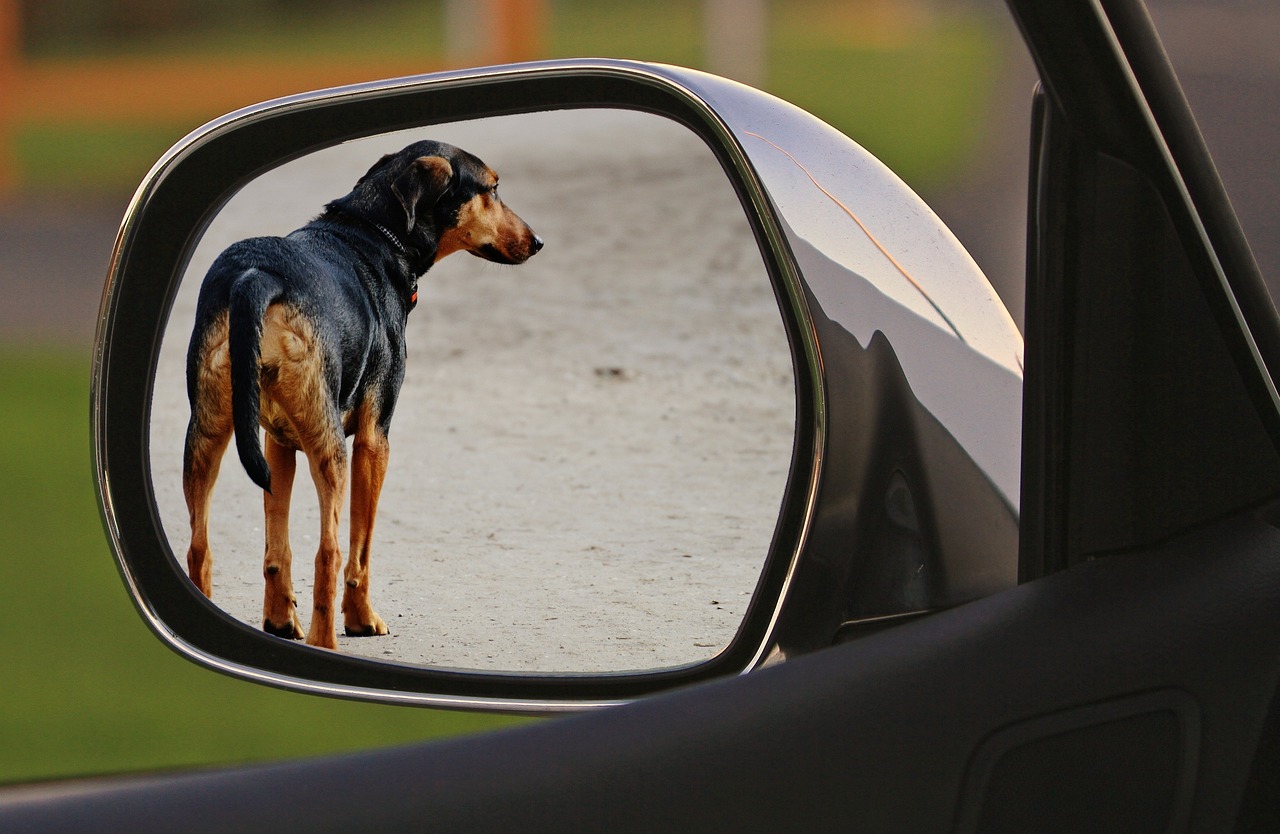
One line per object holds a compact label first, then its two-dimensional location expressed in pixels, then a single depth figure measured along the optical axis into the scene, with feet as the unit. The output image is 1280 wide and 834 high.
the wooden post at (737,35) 75.05
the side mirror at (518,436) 2.99
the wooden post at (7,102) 55.93
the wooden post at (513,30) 73.82
